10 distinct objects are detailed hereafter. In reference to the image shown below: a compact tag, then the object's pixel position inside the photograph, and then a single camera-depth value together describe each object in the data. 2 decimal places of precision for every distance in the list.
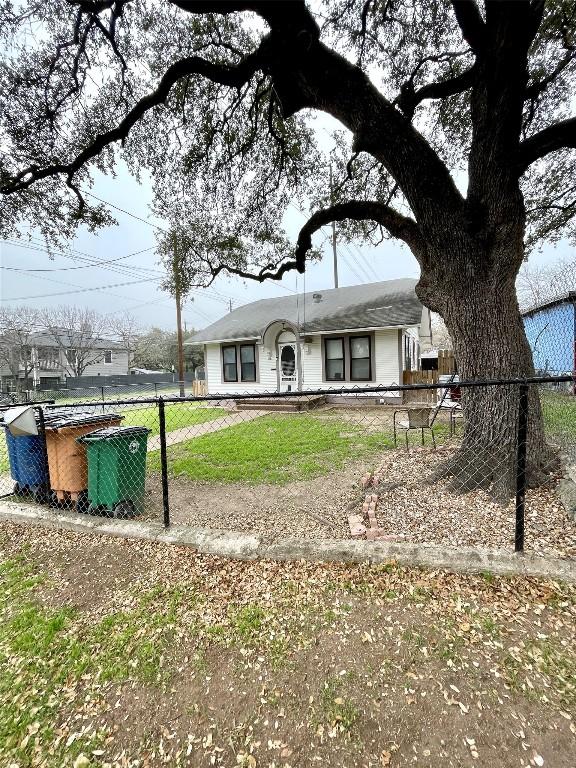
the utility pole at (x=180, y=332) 15.66
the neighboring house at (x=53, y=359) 26.27
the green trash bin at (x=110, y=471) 3.45
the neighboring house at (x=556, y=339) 9.27
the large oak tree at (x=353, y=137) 3.49
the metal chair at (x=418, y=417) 5.75
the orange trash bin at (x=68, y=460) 3.54
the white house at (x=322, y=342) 11.75
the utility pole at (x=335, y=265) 20.67
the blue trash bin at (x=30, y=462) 3.73
